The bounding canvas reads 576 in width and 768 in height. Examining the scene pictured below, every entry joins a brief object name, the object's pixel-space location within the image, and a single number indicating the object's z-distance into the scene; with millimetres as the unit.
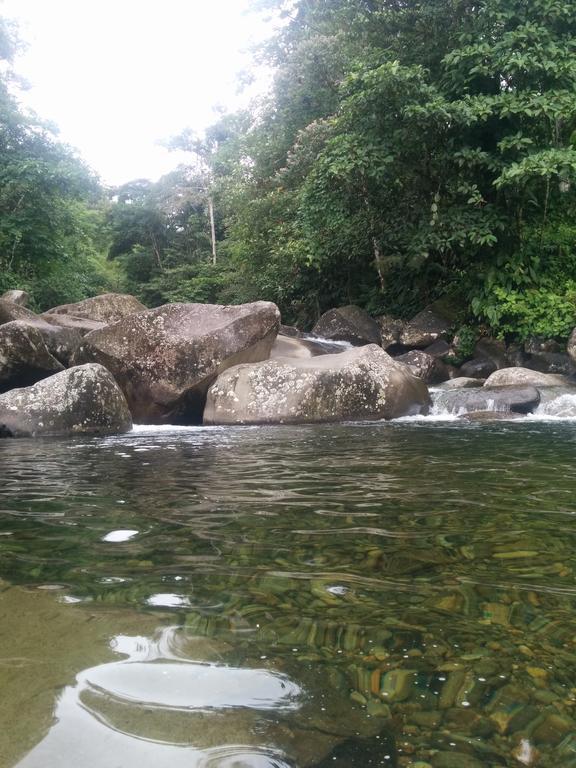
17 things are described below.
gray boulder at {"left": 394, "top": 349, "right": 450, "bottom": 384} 13164
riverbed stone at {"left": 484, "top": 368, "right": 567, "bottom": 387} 10672
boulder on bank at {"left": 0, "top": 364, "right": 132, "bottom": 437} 7852
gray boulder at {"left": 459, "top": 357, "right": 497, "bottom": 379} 13805
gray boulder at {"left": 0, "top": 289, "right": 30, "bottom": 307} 16891
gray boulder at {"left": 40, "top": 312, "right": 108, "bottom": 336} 12366
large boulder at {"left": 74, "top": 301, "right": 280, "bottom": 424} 9711
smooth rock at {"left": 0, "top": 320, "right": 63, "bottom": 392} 9773
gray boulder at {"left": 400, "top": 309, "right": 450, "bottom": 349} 15328
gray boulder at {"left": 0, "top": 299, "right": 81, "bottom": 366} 10656
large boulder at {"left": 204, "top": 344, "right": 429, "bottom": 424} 8797
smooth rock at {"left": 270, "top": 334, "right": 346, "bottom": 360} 11594
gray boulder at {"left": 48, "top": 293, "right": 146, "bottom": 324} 16156
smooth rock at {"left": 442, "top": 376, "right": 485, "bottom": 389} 12029
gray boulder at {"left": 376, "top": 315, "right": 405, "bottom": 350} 15953
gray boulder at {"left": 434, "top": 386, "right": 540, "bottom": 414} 9289
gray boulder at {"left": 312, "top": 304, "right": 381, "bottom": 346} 16141
